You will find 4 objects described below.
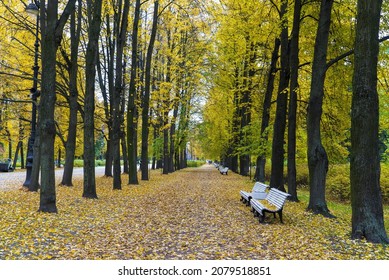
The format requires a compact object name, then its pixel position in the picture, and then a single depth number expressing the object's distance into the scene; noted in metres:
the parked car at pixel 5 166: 33.44
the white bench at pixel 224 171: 32.18
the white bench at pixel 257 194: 11.90
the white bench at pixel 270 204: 8.98
